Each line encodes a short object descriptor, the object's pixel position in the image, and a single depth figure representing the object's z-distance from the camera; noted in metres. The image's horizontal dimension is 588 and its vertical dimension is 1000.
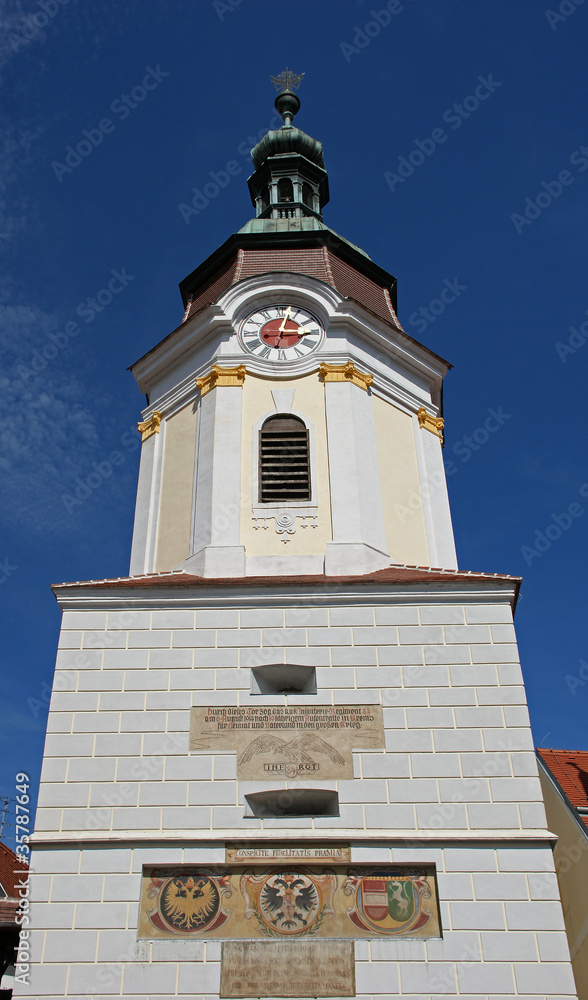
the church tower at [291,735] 11.11
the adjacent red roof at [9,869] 18.41
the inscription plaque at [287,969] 10.85
